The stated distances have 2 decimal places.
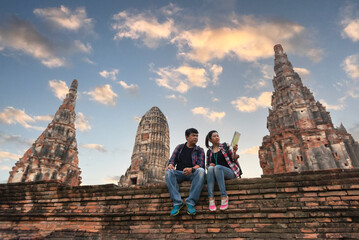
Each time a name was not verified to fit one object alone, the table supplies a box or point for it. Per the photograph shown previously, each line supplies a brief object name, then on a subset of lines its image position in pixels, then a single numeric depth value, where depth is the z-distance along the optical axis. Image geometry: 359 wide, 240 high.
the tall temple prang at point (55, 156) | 30.73
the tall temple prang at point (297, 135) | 20.58
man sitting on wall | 4.42
